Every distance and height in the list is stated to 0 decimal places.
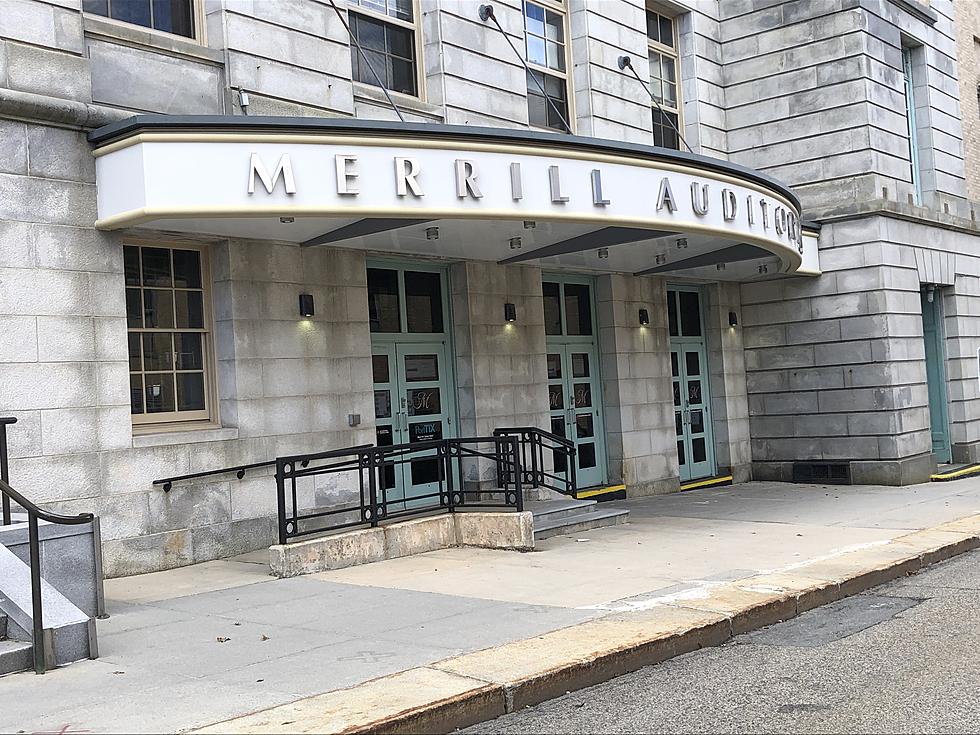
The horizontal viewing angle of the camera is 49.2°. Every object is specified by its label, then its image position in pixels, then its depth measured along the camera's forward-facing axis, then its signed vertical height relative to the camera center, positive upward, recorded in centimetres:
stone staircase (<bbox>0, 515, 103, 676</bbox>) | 680 -115
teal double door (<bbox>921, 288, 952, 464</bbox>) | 1995 +7
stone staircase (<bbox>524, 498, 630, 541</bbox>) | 1216 -143
